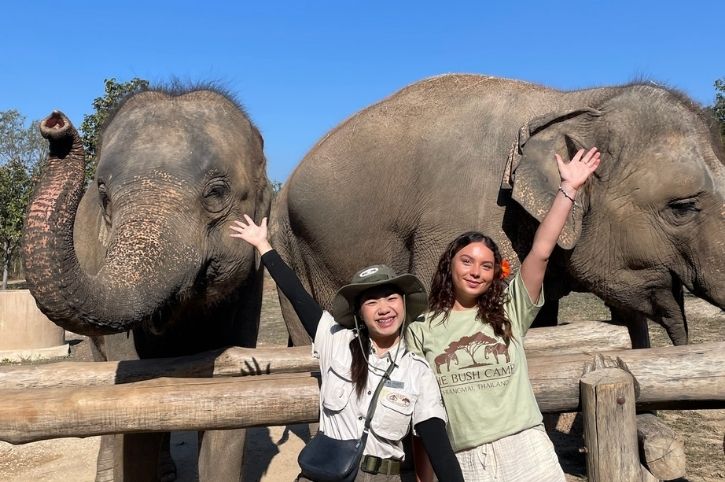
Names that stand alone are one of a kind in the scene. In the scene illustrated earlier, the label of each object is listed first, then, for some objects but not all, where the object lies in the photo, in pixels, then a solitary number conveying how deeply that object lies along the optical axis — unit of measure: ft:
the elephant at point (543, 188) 12.12
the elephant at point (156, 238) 6.93
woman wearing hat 6.68
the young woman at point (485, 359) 7.16
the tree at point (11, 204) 60.59
